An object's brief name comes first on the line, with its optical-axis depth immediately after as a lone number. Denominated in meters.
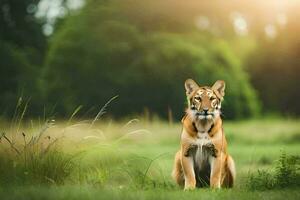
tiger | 14.87
